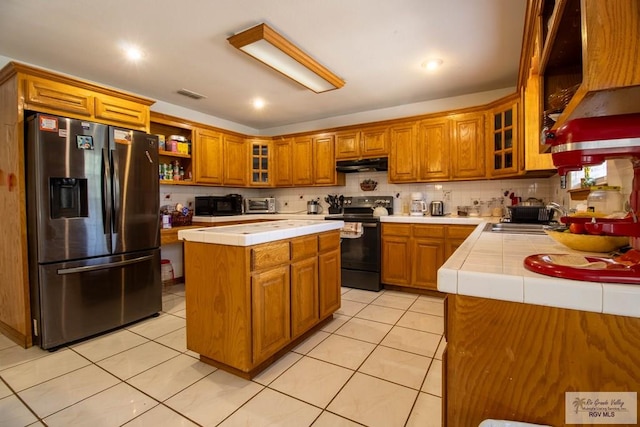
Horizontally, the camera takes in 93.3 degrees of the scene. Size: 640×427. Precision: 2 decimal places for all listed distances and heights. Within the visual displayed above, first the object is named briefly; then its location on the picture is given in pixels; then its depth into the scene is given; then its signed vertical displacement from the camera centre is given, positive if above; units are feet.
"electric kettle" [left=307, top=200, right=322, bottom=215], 15.71 -0.10
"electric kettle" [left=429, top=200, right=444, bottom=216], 12.55 -0.19
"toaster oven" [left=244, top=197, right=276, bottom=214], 16.22 +0.04
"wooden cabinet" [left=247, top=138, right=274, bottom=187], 15.78 +2.28
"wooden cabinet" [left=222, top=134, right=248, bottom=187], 14.51 +2.25
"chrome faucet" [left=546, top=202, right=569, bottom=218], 6.53 -0.13
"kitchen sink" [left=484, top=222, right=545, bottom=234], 6.58 -0.61
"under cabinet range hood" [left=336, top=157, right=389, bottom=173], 13.23 +1.80
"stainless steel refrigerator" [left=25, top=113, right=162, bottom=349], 7.36 -0.49
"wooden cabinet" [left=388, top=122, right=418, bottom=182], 12.46 +2.13
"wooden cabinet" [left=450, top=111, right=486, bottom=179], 11.23 +2.17
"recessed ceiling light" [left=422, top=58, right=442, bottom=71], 9.20 +4.36
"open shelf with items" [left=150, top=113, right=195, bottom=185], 12.07 +2.16
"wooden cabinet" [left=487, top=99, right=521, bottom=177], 9.87 +2.20
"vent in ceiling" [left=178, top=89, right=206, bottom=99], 11.56 +4.43
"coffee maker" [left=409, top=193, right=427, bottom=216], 12.89 -0.06
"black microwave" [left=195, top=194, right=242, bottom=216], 13.88 +0.06
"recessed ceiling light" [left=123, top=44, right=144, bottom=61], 8.21 +4.36
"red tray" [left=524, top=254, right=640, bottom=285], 2.32 -0.57
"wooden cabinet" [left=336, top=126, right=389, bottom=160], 13.09 +2.77
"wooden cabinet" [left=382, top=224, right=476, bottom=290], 10.94 -1.76
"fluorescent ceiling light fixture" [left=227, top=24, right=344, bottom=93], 7.41 +4.14
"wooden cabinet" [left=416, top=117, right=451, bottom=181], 11.87 +2.19
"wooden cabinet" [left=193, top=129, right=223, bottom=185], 13.26 +2.24
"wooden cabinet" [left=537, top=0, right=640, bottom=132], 2.10 +1.04
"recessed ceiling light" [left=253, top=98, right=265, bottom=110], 12.70 +4.45
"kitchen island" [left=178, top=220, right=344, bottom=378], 6.02 -1.87
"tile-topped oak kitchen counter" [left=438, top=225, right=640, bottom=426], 2.30 -1.18
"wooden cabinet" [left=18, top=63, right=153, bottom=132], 7.48 +2.97
